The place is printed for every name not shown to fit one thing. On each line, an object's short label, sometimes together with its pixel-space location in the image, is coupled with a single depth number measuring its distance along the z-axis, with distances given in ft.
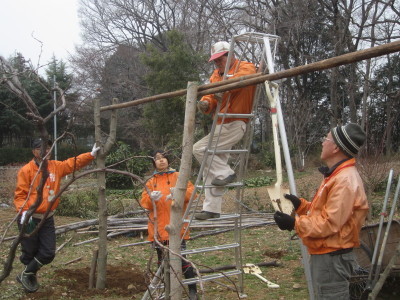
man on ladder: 14.30
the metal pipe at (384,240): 13.82
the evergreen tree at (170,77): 69.15
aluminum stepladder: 13.94
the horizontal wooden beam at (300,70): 8.78
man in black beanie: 9.58
